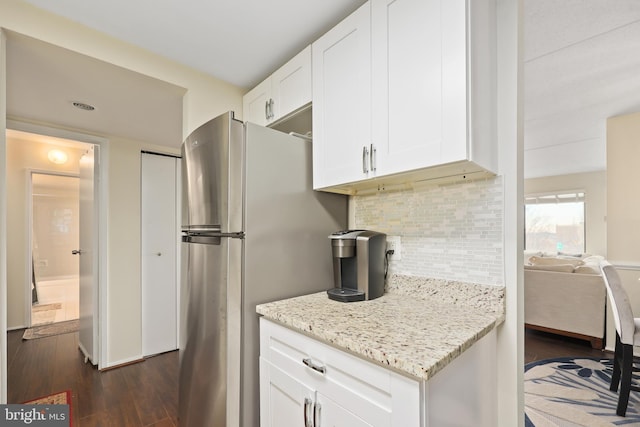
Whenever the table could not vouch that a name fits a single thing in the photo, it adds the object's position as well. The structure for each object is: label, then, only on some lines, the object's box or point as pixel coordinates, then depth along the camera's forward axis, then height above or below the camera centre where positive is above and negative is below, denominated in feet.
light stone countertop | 2.66 -1.31
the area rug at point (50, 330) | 11.40 -4.76
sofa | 10.23 -3.28
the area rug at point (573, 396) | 6.32 -4.57
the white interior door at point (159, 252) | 10.03 -1.35
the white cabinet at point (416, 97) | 3.26 +1.50
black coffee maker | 4.59 -0.83
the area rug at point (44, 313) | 12.89 -4.62
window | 21.90 -0.82
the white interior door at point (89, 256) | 9.17 -1.43
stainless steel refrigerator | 4.31 -0.61
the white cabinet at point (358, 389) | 2.57 -1.84
